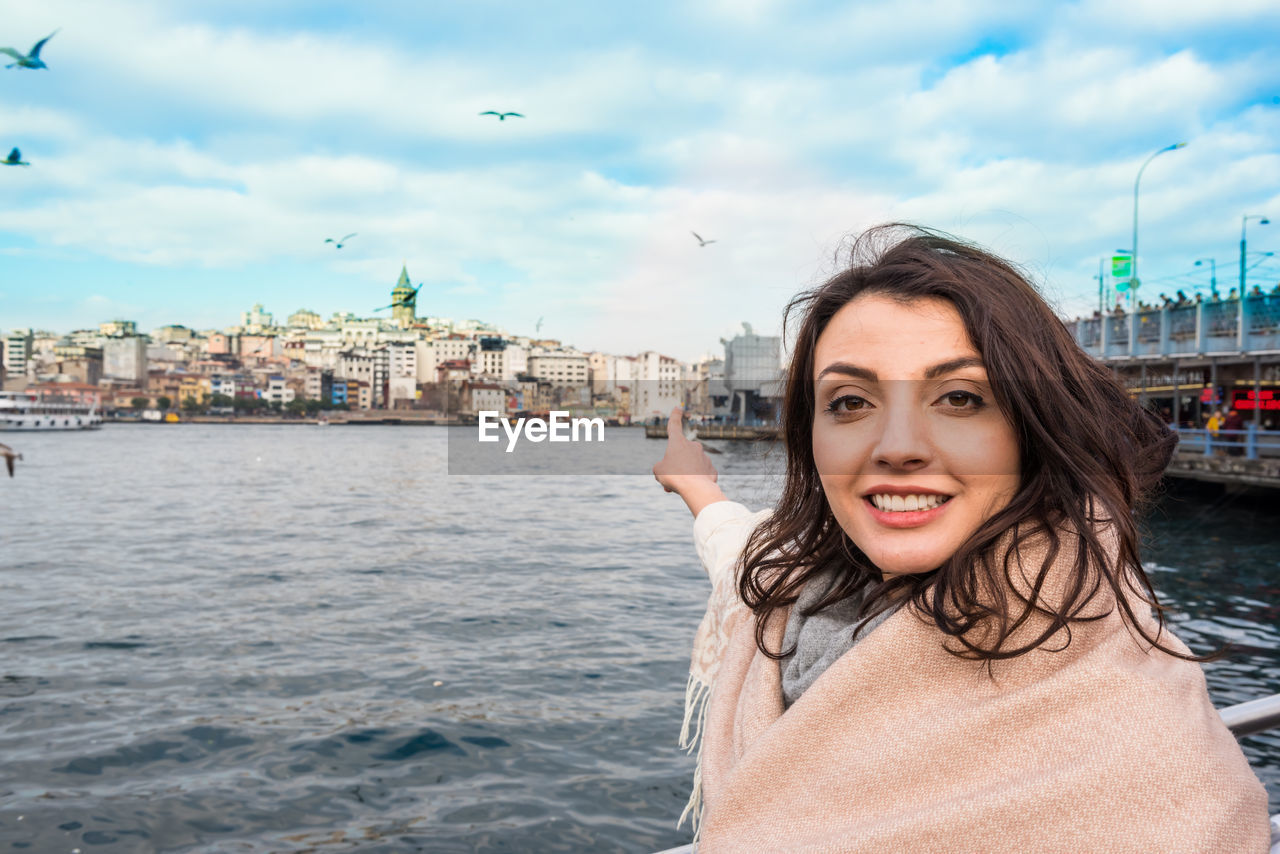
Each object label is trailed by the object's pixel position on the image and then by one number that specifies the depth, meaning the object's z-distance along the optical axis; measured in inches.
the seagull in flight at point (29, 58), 507.2
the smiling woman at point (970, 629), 37.7
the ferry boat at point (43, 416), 3358.8
